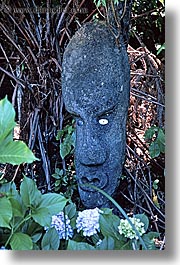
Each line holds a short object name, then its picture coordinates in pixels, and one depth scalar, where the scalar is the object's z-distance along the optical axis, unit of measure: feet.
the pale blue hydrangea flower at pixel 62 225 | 4.09
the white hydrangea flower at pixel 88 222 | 4.09
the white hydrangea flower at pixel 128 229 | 3.88
